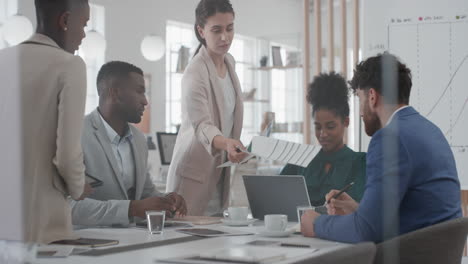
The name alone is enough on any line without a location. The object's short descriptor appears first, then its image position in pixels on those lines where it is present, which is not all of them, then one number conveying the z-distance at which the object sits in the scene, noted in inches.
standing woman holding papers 161.2
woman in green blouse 160.7
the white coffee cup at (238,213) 151.2
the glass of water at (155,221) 139.1
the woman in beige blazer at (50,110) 115.4
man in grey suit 145.6
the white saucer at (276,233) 136.2
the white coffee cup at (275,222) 137.6
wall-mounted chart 191.8
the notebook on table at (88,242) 123.1
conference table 117.3
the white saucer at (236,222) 149.2
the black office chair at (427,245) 133.0
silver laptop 150.1
